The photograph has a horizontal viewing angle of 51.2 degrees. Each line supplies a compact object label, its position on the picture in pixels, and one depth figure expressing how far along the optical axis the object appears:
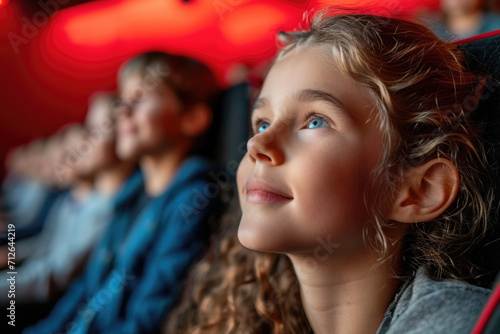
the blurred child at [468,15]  1.41
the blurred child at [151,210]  1.11
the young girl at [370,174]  0.60
